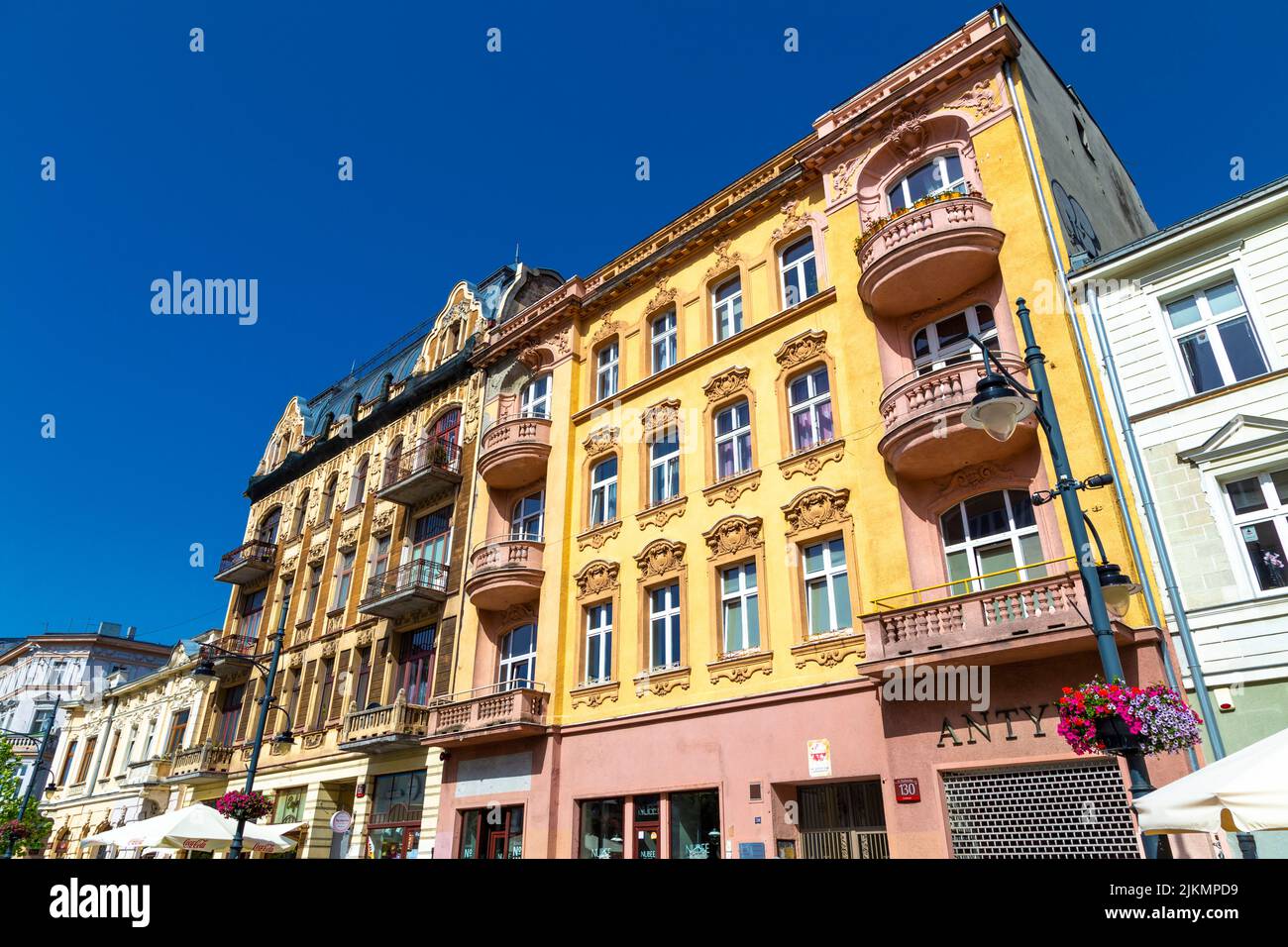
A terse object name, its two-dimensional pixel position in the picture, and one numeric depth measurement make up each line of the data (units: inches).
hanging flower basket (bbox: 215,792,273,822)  754.2
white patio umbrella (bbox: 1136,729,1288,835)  240.5
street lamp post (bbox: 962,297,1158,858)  321.7
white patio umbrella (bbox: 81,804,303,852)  685.9
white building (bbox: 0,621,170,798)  2466.8
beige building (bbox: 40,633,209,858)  1366.9
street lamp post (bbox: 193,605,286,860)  721.6
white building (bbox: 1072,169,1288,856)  447.5
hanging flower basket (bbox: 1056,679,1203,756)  325.7
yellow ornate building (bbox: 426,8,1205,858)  513.0
